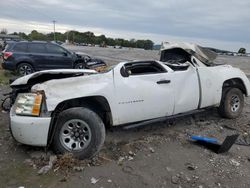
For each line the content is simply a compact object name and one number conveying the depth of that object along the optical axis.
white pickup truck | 2.67
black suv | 8.04
